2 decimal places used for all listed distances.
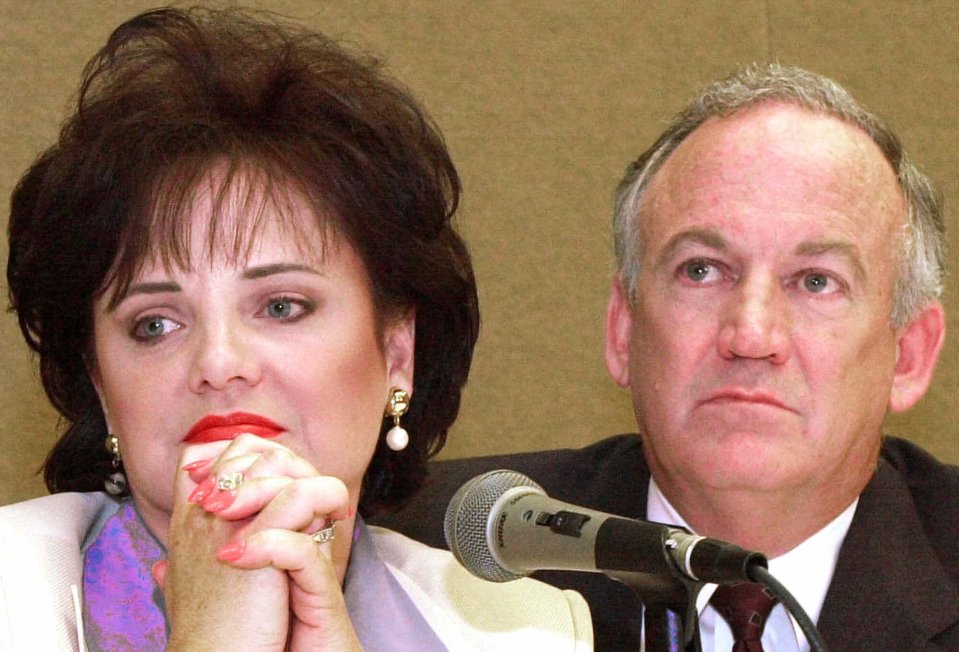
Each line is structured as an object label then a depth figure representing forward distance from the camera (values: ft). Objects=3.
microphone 11.47
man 12.70
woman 11.97
